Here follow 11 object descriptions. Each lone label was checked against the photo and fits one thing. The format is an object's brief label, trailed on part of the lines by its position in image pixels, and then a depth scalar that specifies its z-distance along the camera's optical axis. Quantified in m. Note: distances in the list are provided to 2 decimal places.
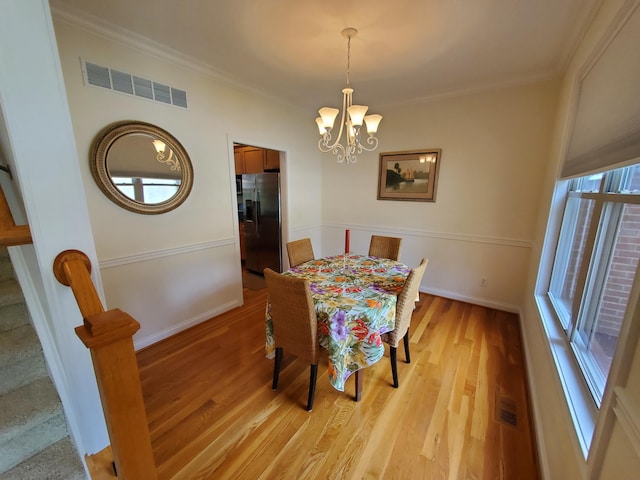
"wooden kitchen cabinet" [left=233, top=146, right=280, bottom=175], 4.10
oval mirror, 1.93
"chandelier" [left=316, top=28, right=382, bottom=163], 1.85
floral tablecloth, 1.54
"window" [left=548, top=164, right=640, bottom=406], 1.09
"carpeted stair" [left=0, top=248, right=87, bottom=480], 0.87
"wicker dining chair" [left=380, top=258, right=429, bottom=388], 1.70
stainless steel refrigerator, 3.75
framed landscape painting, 3.24
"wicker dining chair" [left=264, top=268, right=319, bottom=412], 1.49
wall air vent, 1.84
